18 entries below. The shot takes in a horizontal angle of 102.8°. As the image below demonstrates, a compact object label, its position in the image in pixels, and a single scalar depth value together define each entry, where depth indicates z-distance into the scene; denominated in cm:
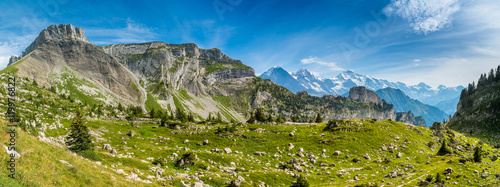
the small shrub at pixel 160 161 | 4003
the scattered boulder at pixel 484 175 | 3792
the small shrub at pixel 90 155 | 3154
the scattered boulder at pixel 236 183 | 3368
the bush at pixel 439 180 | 3515
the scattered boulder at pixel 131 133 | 6469
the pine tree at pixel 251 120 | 10290
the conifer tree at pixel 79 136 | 3442
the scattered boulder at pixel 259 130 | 8018
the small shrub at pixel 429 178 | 3709
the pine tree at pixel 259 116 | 10731
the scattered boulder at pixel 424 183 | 3588
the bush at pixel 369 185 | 3487
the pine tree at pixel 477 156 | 4805
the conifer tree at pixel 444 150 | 6278
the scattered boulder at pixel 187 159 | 4136
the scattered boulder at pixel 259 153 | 5828
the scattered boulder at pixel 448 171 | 3987
